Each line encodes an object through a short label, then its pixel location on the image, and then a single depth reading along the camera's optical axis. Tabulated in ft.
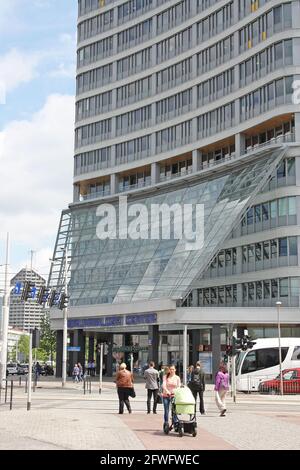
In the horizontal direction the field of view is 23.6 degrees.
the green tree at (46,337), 375.04
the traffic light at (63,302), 156.35
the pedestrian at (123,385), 74.49
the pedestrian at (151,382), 78.18
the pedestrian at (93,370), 217.99
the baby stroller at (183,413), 56.08
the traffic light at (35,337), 89.26
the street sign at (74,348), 185.00
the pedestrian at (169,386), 59.72
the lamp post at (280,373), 127.93
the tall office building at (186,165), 183.62
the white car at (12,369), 273.62
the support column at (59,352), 215.92
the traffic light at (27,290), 148.46
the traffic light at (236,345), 105.70
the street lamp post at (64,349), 150.65
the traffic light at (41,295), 154.27
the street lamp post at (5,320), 132.77
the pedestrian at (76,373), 176.12
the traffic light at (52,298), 159.22
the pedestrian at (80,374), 182.07
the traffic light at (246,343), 108.68
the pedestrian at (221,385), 78.33
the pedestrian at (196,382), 76.28
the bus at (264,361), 139.03
